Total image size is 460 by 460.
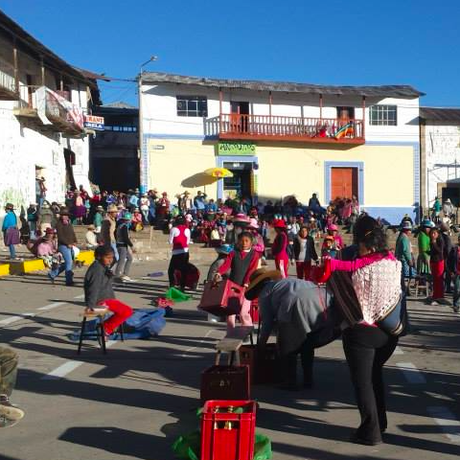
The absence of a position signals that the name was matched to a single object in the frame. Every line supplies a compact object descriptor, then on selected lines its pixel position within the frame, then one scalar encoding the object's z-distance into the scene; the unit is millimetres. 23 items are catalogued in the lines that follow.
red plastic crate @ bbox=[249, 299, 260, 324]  9545
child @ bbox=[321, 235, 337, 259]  12497
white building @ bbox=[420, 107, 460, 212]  35875
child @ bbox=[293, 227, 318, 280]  14266
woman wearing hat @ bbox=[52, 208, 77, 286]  15961
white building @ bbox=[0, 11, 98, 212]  25953
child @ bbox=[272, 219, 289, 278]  11969
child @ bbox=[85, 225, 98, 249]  22266
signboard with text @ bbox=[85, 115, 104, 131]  33156
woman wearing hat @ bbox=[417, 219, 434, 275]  14181
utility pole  32562
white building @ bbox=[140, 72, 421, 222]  33438
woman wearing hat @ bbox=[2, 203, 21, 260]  19812
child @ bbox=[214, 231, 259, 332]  8586
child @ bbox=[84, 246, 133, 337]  9085
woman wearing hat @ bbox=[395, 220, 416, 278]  14203
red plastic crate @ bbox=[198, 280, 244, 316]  7961
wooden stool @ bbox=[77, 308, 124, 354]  8453
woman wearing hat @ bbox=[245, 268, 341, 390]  6348
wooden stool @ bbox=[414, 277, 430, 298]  14430
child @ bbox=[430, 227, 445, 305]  13547
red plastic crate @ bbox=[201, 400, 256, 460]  4738
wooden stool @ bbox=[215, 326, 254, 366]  6395
